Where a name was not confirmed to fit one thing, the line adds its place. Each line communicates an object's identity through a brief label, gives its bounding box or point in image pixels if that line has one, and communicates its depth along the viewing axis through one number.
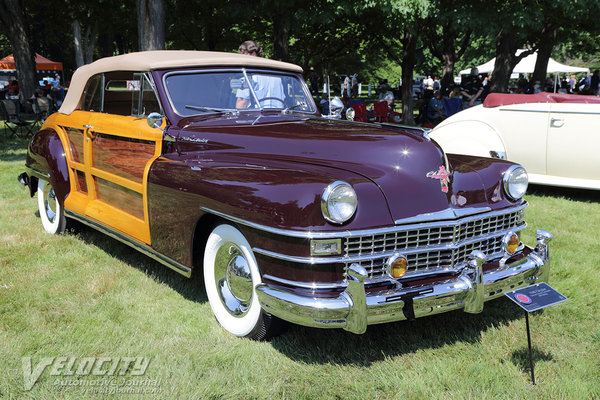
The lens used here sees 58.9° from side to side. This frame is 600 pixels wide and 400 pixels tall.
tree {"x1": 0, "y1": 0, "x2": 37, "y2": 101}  17.04
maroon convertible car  2.68
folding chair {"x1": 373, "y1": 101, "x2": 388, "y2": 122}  14.00
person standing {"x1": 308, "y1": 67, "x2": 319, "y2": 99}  27.52
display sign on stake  2.67
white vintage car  6.55
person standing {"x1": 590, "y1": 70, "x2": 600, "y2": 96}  20.42
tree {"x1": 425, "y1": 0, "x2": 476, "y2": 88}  11.55
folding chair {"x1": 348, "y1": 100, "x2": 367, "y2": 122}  13.66
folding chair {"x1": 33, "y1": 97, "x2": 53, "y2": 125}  13.22
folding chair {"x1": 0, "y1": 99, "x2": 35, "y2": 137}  11.69
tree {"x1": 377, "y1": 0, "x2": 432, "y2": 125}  10.74
